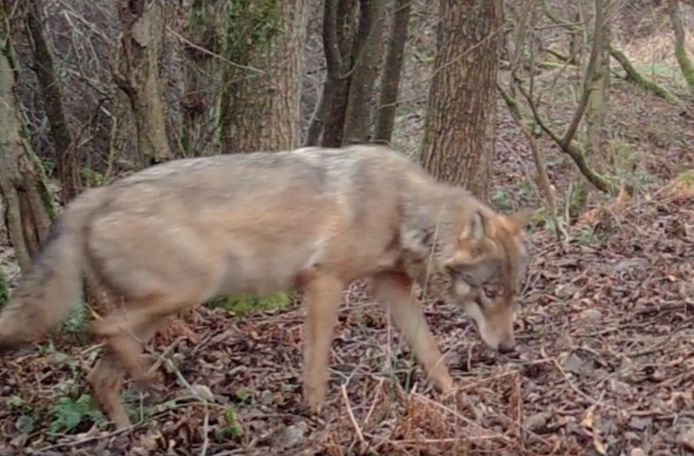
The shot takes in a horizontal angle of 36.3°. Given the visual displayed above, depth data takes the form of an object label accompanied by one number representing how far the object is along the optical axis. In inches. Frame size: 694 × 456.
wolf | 242.7
